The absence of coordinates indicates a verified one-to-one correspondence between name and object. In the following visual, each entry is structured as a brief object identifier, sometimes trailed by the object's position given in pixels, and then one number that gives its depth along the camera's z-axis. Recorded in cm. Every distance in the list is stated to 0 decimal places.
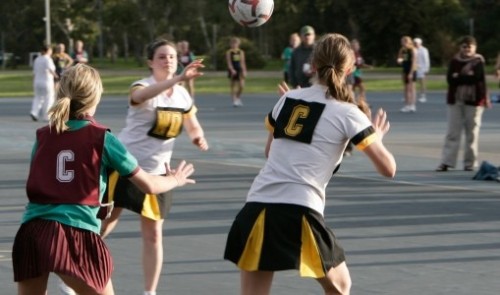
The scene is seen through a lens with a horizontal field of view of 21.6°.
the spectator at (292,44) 2922
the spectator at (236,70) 3278
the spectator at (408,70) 2912
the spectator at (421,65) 3291
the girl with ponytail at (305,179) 596
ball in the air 1352
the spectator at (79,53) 3269
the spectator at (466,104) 1662
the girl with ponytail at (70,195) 586
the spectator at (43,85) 2767
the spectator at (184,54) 3503
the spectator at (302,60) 2103
